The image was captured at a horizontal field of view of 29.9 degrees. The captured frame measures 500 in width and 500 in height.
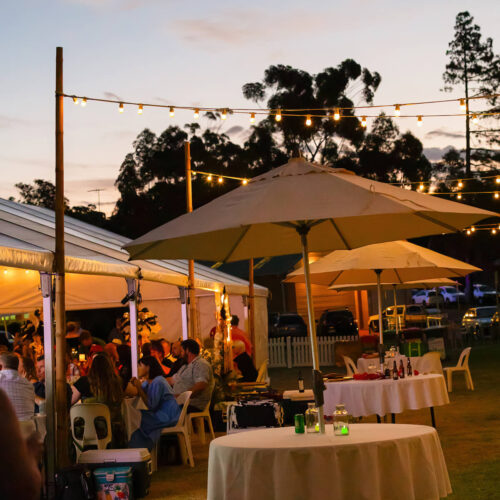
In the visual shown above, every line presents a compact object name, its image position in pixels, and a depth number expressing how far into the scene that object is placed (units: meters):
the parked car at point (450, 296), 55.44
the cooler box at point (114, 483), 8.10
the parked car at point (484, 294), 52.97
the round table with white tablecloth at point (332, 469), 5.39
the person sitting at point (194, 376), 11.26
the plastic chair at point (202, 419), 11.43
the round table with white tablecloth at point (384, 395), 10.59
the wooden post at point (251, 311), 20.70
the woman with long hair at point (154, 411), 9.99
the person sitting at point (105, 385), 9.39
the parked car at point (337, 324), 30.45
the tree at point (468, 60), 48.06
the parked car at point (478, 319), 33.94
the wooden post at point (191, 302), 15.16
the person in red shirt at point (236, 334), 16.69
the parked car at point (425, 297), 52.79
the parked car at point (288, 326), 30.44
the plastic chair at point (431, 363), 13.80
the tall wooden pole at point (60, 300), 8.91
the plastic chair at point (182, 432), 10.18
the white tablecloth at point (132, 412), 9.84
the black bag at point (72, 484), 7.80
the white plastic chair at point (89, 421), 9.20
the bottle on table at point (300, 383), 10.22
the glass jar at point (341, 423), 5.82
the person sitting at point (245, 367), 14.80
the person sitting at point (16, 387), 8.16
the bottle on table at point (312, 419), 6.08
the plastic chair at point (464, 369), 16.94
